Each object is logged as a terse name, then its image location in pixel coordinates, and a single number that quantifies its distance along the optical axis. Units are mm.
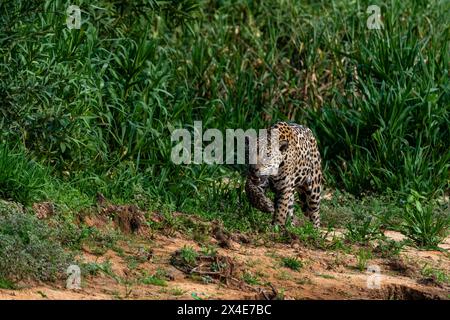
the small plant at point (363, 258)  18734
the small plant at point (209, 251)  17914
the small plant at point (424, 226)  20719
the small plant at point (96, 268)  16850
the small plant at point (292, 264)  18250
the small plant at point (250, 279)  17469
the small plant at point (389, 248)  19625
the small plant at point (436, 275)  18423
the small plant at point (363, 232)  20234
